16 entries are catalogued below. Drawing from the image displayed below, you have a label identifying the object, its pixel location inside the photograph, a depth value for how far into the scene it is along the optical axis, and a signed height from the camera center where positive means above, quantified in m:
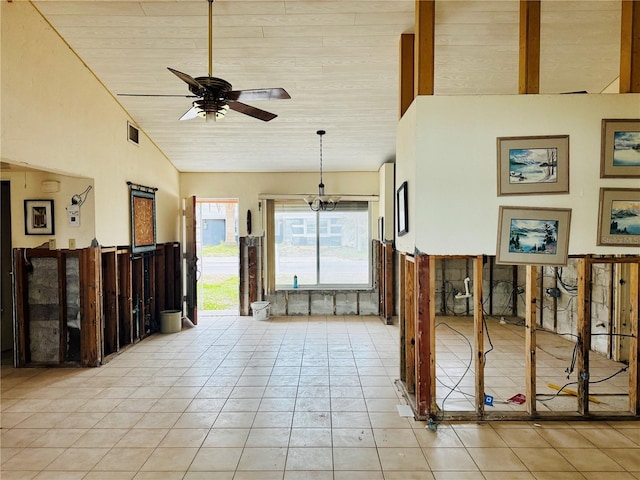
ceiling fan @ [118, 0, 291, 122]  2.89 +1.13
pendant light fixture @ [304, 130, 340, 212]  5.81 +0.51
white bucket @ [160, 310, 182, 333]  6.42 -1.63
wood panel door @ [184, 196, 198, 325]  6.92 -0.59
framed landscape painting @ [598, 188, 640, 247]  3.14 +0.11
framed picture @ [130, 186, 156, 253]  5.61 +0.17
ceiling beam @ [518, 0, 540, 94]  3.12 +1.60
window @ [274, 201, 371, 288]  7.78 -0.43
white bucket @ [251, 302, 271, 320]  7.27 -1.61
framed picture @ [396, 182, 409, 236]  3.58 +0.19
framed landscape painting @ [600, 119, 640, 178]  3.12 +0.69
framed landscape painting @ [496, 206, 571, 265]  3.15 -0.05
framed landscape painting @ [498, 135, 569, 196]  3.13 +0.55
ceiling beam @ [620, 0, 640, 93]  3.19 +1.61
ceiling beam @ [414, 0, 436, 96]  3.27 +1.66
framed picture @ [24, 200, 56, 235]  4.61 +0.15
